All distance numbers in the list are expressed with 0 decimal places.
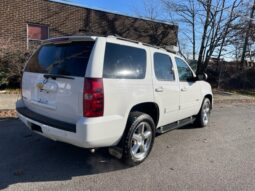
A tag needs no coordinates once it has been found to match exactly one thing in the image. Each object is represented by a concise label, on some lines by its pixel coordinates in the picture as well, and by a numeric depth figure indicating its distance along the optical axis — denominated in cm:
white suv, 259
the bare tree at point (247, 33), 1221
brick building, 886
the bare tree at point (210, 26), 1165
